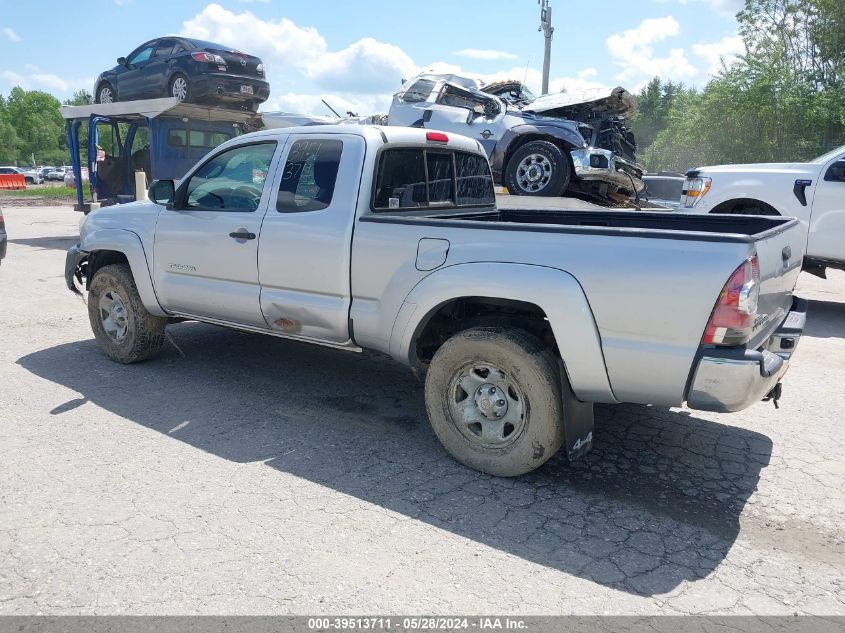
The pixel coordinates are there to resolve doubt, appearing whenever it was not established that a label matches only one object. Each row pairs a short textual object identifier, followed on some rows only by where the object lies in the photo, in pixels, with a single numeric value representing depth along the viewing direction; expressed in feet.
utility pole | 78.54
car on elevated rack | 42.37
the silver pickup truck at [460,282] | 10.09
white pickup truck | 25.90
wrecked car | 32.01
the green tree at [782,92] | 91.40
